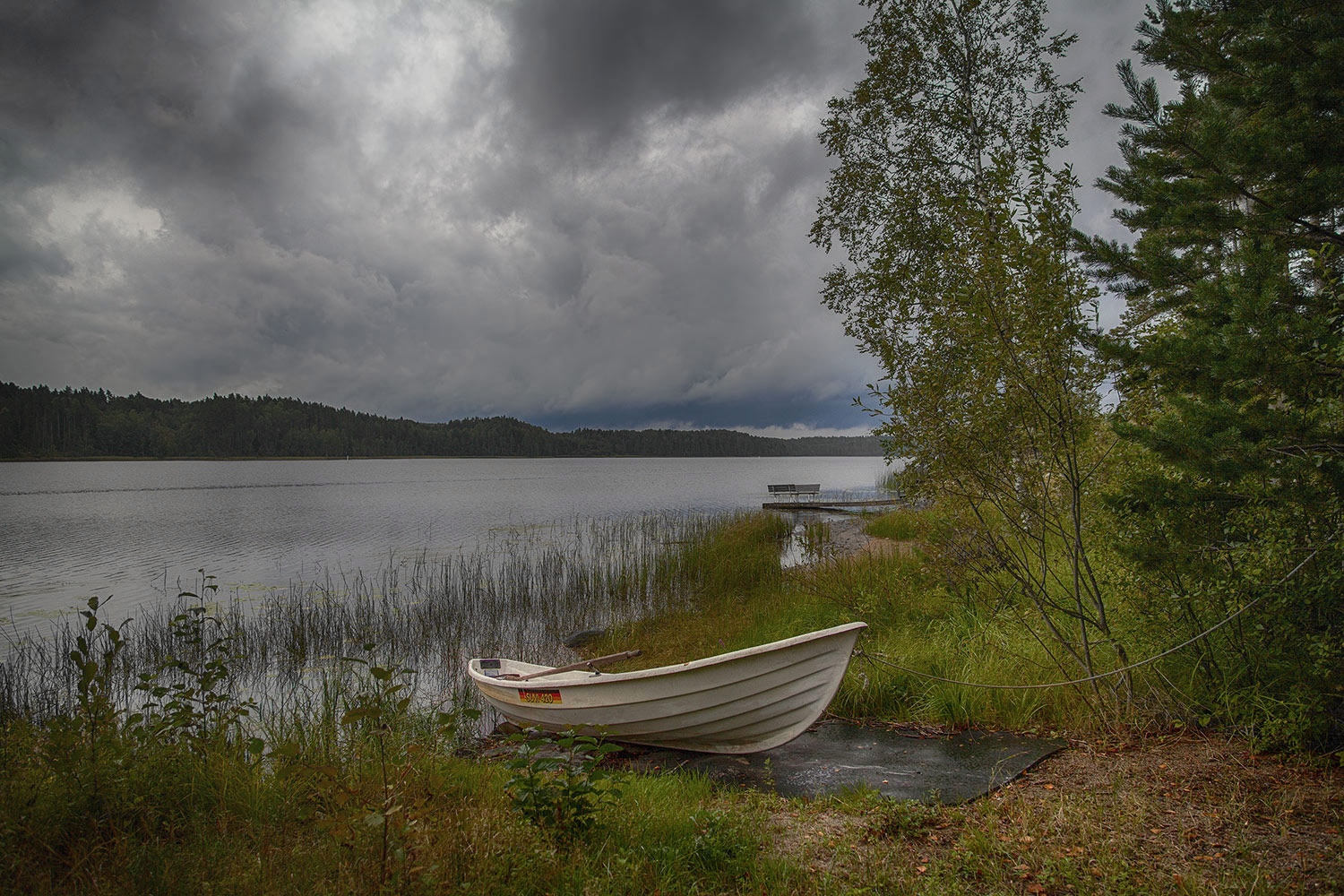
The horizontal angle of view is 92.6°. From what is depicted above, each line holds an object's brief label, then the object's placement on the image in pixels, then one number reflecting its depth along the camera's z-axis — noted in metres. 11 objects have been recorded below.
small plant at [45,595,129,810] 3.20
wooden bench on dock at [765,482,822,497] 32.56
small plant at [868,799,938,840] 3.61
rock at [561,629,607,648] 10.78
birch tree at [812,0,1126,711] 4.67
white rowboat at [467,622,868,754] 5.04
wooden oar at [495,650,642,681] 6.62
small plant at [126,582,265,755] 3.88
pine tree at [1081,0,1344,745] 3.42
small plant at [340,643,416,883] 2.61
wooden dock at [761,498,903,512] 28.42
